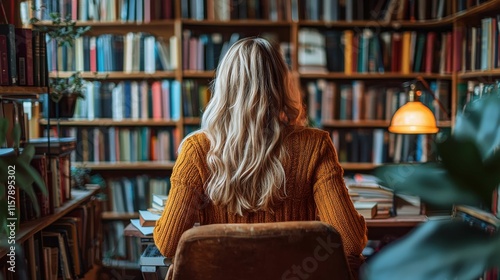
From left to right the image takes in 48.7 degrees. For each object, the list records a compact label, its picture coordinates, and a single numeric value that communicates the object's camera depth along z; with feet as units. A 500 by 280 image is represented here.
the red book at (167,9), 11.41
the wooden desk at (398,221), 7.33
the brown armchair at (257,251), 3.78
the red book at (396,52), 11.66
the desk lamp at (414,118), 7.66
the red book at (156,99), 11.61
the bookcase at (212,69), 11.48
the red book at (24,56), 6.11
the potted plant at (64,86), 8.04
